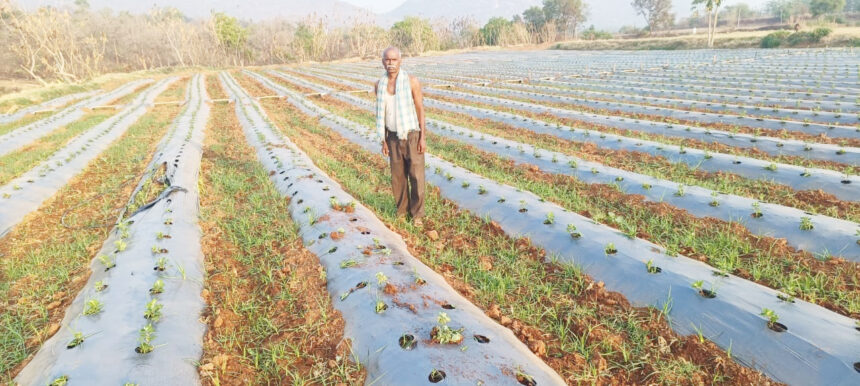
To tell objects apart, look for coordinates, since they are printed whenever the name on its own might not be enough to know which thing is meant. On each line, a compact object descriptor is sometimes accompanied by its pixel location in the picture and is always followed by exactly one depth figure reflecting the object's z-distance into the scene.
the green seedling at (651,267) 3.15
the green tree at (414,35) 54.38
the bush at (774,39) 29.83
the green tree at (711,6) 32.09
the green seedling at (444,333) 2.35
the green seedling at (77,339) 2.50
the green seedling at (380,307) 2.74
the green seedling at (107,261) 3.58
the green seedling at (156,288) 3.12
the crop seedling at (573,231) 3.85
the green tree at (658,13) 64.75
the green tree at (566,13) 64.38
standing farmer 4.07
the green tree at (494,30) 59.50
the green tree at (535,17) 65.25
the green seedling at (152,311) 2.79
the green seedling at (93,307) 2.83
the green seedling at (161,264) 3.48
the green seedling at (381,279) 3.04
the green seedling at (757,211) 4.09
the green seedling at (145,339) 2.44
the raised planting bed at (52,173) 5.81
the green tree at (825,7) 51.25
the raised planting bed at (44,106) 15.70
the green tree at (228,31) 52.66
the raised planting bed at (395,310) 2.20
